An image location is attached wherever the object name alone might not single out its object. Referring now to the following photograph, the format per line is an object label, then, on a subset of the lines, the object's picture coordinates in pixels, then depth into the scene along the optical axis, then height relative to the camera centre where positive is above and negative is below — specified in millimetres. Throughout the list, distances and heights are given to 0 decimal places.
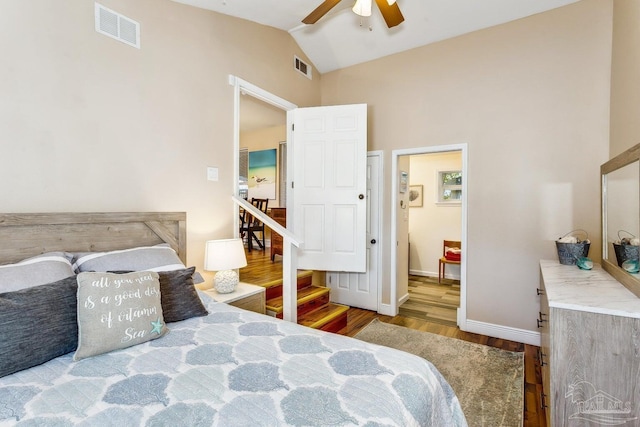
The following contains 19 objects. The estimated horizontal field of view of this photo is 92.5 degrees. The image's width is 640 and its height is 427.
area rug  2020 -1365
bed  938 -636
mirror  1608 -21
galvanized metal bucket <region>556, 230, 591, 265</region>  2355 -368
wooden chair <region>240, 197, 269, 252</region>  5766 -405
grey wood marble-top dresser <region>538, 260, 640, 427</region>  1350 -715
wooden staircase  2930 -1098
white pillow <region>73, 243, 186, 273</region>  1697 -329
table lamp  2391 -460
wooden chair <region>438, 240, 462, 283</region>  5273 -959
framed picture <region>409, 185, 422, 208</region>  6016 +153
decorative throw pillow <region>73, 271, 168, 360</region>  1288 -484
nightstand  2318 -724
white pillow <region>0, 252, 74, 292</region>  1344 -317
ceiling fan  2111 +1403
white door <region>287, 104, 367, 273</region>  3539 +213
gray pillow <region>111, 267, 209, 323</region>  1662 -521
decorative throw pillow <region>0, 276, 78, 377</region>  1146 -482
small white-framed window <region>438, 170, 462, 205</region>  5676 +311
